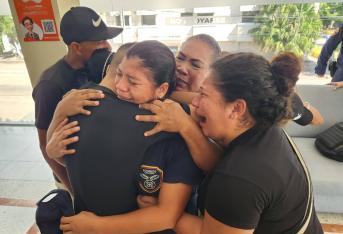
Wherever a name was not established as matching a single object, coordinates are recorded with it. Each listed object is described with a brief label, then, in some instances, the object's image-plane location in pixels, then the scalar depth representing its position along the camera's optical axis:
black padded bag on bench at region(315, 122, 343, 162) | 2.30
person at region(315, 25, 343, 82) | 3.11
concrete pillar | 2.87
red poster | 2.77
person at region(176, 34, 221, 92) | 1.39
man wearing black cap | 1.39
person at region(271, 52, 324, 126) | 0.89
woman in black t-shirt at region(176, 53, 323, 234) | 0.76
